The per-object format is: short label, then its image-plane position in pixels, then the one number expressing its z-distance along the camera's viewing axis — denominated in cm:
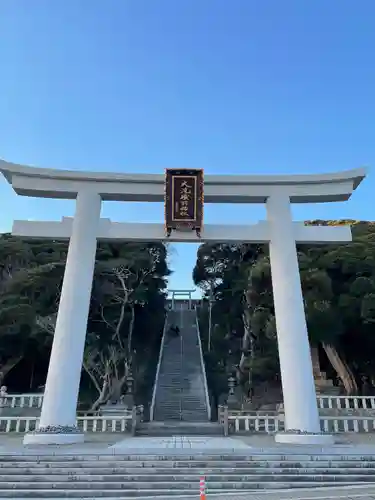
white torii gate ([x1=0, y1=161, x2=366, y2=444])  973
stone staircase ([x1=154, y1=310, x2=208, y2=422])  1545
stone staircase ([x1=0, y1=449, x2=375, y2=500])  639
